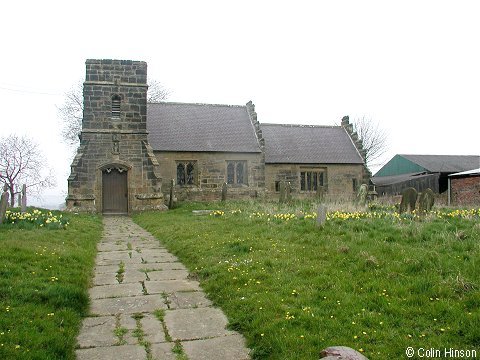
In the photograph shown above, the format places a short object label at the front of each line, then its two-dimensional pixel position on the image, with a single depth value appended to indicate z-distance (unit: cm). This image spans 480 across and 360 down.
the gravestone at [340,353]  346
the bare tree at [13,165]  3422
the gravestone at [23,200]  1781
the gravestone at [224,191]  2500
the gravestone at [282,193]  2199
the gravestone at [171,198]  2479
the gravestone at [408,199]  1422
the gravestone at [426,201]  1267
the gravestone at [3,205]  1285
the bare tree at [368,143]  5794
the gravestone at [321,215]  1054
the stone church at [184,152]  2355
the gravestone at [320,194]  2459
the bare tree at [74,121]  4450
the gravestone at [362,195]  1803
